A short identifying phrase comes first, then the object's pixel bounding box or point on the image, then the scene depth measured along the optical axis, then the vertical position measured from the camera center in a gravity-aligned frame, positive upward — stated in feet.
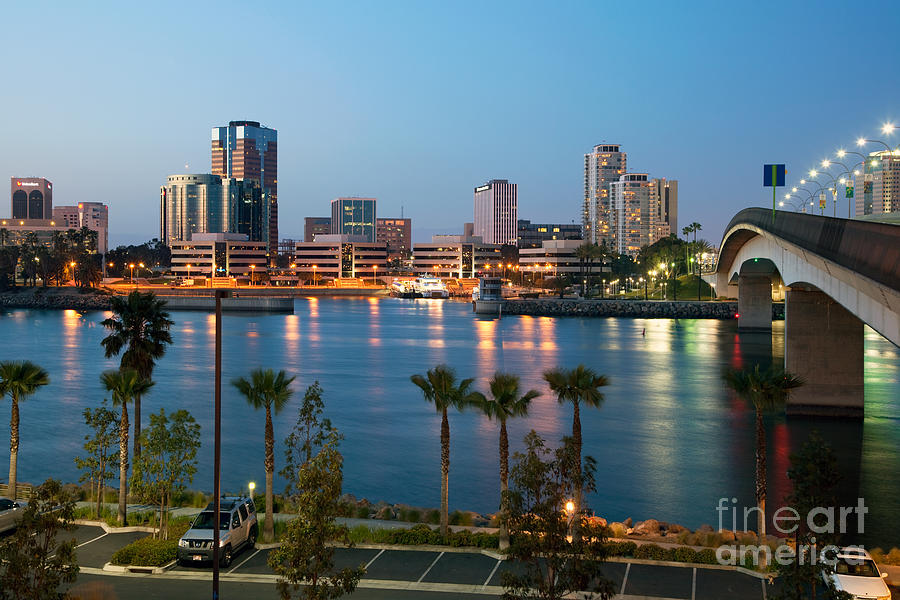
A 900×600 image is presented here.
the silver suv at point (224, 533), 68.13 -20.54
